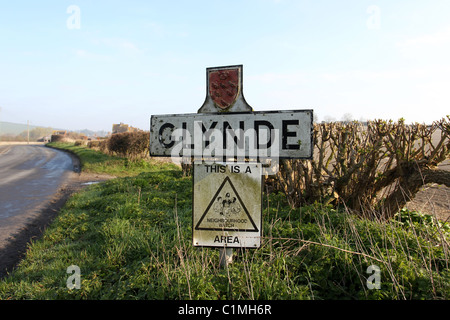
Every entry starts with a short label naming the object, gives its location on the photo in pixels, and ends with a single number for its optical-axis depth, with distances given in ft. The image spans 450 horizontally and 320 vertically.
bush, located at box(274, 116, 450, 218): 15.19
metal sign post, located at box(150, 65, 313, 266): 7.34
